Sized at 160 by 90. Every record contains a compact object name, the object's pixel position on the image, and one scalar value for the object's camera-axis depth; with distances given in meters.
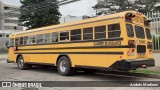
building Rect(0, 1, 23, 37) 60.94
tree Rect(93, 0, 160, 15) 26.12
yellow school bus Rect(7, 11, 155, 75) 6.86
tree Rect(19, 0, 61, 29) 27.04
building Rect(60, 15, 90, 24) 32.64
